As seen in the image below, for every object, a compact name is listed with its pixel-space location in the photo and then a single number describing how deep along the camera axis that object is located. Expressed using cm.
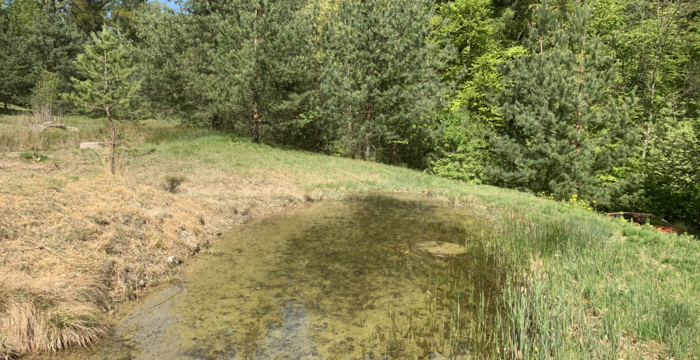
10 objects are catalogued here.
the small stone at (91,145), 1685
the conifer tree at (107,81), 1077
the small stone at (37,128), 1938
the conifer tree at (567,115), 1557
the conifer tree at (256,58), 2088
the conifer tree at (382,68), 2078
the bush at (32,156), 1282
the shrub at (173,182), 1178
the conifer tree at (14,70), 2977
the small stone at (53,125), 2139
